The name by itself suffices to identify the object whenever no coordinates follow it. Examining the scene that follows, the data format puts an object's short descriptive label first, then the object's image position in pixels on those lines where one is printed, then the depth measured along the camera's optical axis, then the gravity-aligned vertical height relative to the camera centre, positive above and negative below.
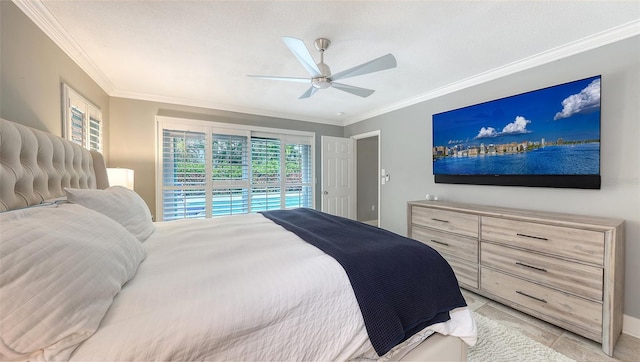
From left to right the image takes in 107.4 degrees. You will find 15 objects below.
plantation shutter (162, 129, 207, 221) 3.56 +0.04
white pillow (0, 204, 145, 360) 0.63 -0.33
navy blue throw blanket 1.06 -0.53
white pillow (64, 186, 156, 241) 1.34 -0.17
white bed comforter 0.74 -0.48
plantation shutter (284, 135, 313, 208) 4.53 +0.12
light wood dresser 1.67 -0.71
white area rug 1.62 -1.23
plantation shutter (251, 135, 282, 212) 4.18 +0.07
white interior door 4.53 +0.02
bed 0.67 -0.43
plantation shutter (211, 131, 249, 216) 3.86 +0.08
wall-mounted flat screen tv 1.99 +0.40
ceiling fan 1.71 +0.90
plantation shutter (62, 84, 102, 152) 2.11 +0.59
